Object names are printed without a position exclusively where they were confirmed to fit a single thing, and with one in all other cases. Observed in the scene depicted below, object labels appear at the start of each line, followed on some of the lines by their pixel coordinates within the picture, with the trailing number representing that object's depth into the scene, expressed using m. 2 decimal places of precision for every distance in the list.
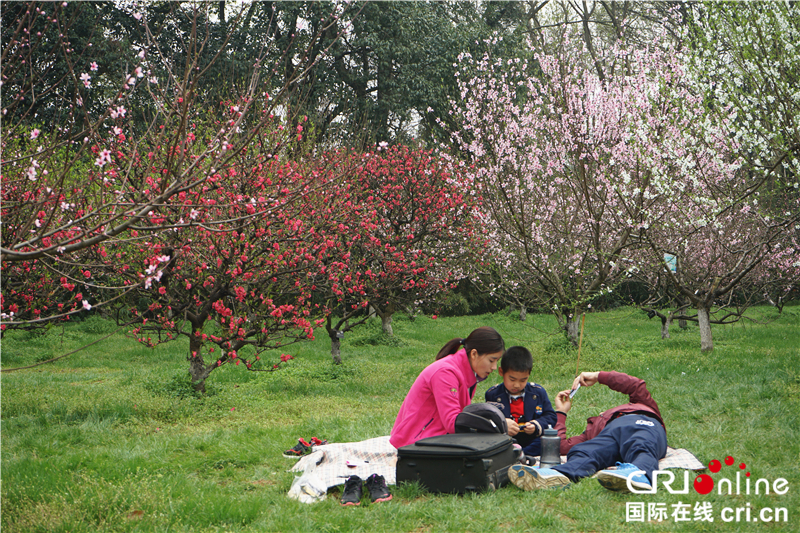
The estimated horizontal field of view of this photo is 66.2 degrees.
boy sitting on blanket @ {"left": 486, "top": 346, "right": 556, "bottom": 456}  5.24
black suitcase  4.43
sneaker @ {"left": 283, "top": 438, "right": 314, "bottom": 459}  5.91
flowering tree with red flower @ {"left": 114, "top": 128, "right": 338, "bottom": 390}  8.17
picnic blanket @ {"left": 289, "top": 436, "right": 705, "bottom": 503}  4.69
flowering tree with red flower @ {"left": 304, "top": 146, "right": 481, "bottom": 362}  12.84
